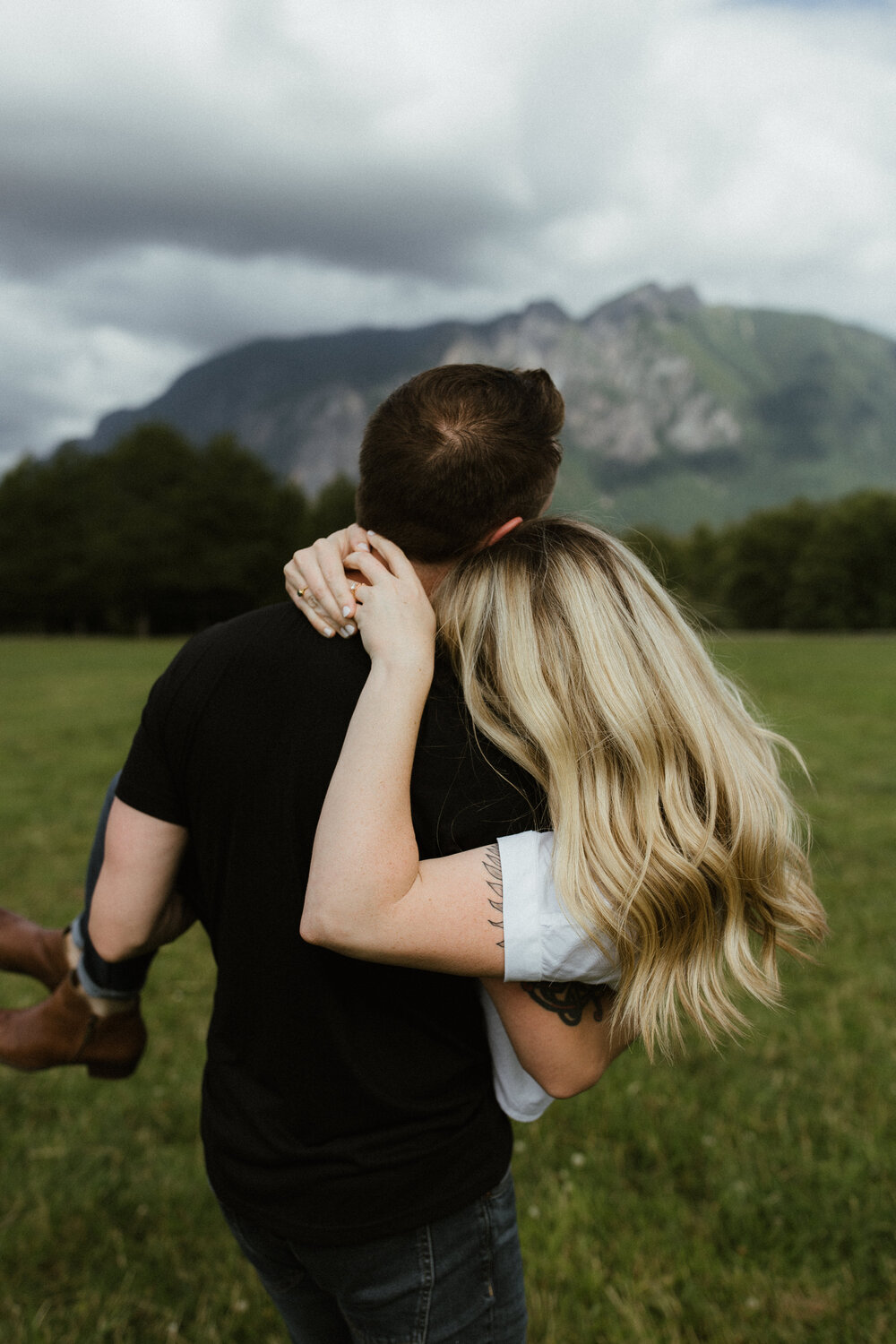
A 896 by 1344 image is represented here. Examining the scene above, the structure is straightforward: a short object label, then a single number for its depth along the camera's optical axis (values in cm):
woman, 145
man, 160
